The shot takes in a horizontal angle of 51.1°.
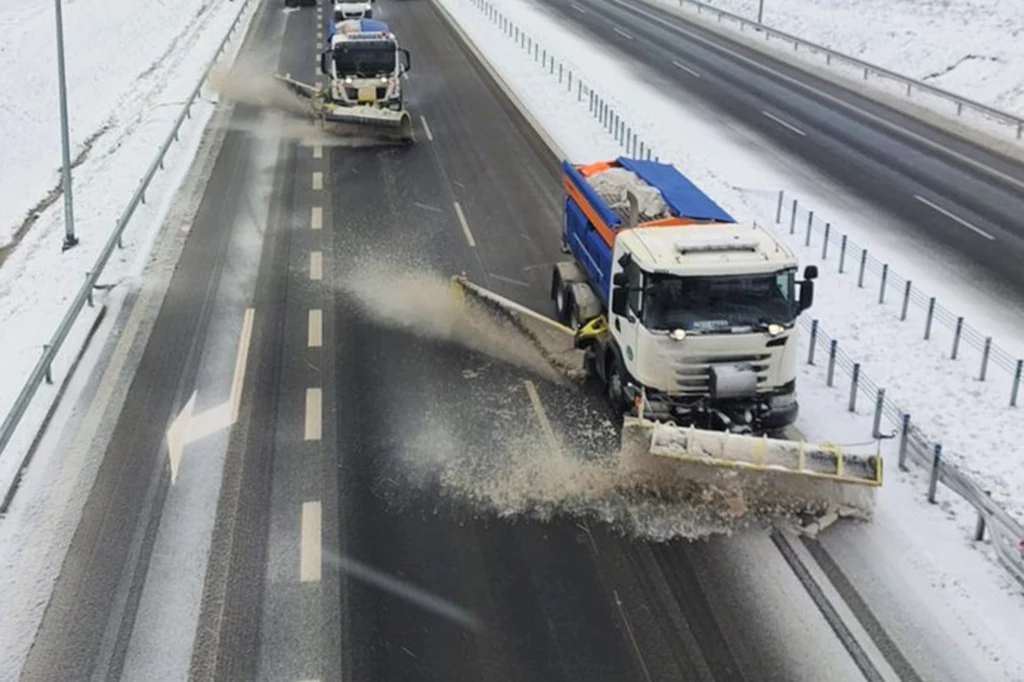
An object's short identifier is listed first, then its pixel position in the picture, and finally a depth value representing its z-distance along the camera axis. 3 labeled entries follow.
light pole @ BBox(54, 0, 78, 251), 22.69
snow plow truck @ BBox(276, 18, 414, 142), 31.41
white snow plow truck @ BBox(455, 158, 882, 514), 12.34
